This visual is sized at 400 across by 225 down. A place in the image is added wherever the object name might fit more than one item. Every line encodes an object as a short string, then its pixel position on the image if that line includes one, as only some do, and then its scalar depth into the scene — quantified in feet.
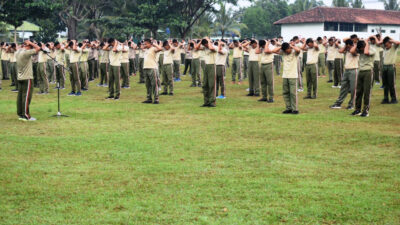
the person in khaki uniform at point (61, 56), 70.94
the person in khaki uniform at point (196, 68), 81.87
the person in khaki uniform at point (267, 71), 58.39
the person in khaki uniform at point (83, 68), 73.55
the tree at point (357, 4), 266.16
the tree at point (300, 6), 272.31
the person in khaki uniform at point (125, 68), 73.48
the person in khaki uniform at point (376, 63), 51.85
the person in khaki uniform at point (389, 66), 54.65
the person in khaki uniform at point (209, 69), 55.16
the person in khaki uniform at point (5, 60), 88.57
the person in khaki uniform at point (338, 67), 74.29
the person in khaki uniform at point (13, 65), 80.77
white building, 207.00
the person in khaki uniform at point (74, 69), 67.92
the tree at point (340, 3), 253.03
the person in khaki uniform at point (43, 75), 70.23
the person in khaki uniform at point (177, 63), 89.43
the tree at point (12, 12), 121.49
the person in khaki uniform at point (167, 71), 69.49
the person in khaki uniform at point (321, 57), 85.51
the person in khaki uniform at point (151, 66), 57.26
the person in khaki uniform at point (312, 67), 63.21
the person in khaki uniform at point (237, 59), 80.94
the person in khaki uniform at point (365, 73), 46.88
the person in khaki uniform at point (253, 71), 64.80
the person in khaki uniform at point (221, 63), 59.57
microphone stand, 49.21
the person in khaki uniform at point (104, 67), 75.72
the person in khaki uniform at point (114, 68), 61.36
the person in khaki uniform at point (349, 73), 50.55
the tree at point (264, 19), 272.51
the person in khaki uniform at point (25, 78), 46.68
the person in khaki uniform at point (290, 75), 49.34
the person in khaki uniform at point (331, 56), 79.46
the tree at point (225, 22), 210.18
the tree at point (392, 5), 267.59
